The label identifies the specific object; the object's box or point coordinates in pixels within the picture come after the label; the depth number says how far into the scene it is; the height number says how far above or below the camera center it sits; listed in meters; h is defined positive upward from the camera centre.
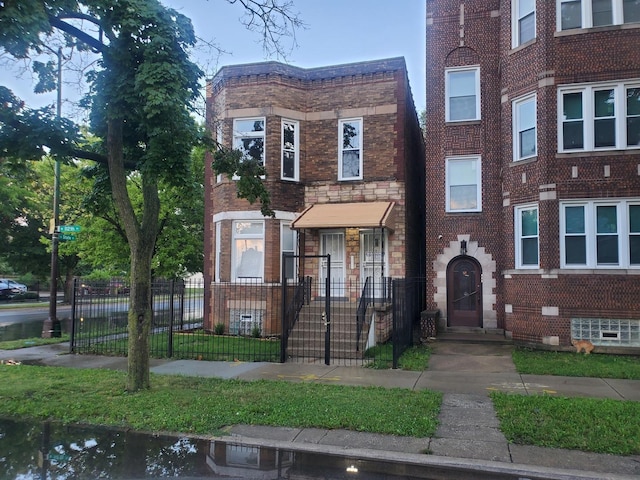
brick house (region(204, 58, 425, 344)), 15.02 +2.95
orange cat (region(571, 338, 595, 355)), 11.87 -1.78
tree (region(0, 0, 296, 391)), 6.94 +2.51
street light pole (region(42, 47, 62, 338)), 15.59 -0.31
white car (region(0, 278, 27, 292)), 40.33 -1.36
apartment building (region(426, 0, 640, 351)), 12.12 +2.78
